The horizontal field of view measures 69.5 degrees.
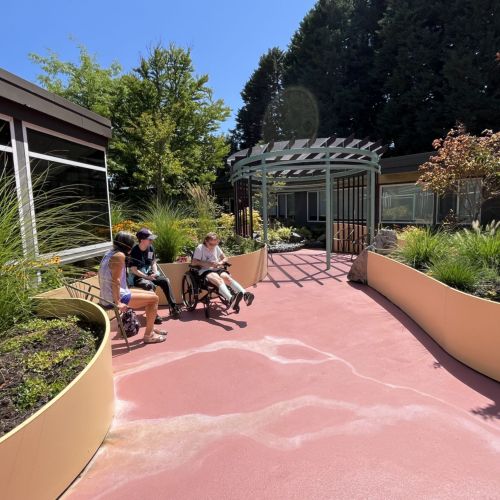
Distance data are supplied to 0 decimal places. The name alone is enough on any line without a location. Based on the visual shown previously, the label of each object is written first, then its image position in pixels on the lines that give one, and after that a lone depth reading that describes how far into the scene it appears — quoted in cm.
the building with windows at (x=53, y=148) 444
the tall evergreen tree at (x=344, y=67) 2530
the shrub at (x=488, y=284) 344
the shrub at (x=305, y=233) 1416
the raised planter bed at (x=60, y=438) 150
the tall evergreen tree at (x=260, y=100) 3241
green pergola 725
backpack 411
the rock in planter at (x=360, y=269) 650
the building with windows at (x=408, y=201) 1072
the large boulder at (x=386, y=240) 633
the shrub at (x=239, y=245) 688
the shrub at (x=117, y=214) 805
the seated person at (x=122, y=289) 352
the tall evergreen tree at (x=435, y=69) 1828
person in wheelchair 466
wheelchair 477
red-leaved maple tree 689
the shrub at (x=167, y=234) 563
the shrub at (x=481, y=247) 404
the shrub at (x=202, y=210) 666
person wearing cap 446
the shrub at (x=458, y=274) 374
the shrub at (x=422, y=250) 487
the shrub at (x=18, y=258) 251
